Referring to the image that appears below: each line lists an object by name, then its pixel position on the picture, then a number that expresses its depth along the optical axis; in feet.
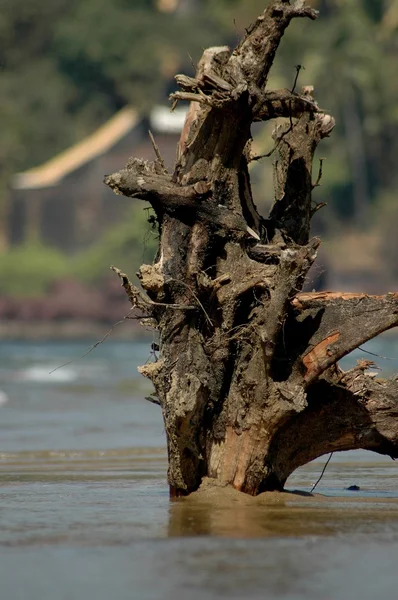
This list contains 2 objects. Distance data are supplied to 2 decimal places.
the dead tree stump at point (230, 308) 62.28
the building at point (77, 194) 536.01
